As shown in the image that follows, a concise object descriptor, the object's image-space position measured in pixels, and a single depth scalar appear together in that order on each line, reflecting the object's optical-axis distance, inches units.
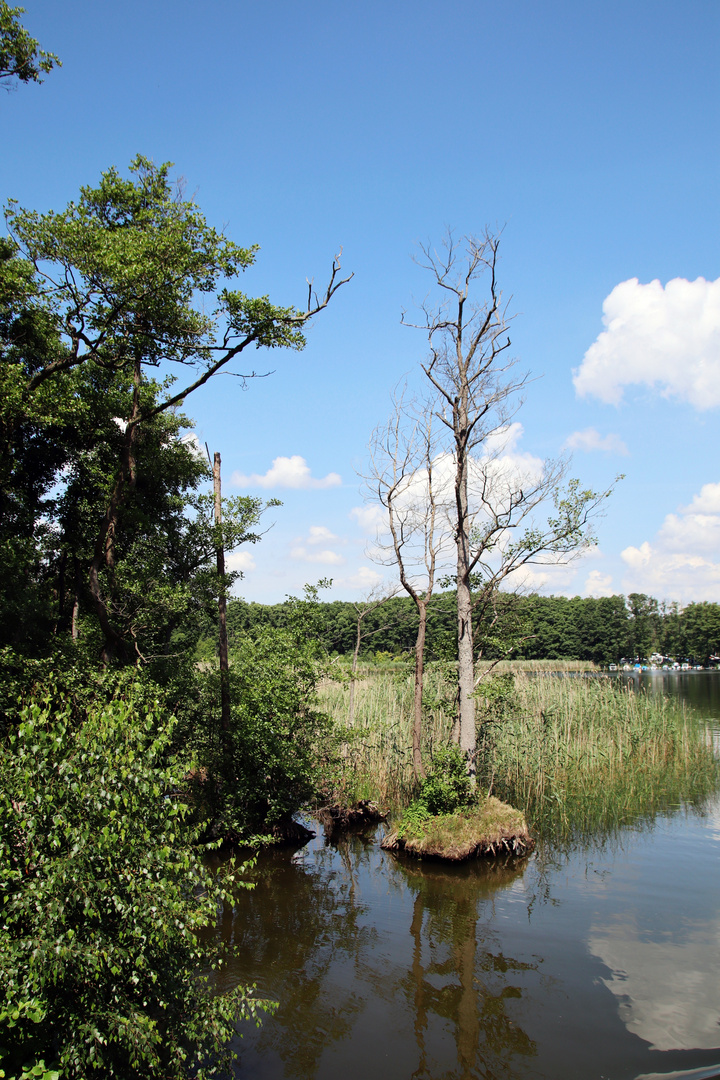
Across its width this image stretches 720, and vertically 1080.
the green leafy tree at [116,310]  351.6
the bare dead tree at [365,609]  584.8
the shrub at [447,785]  417.4
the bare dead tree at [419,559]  476.1
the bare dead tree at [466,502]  475.8
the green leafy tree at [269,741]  432.5
